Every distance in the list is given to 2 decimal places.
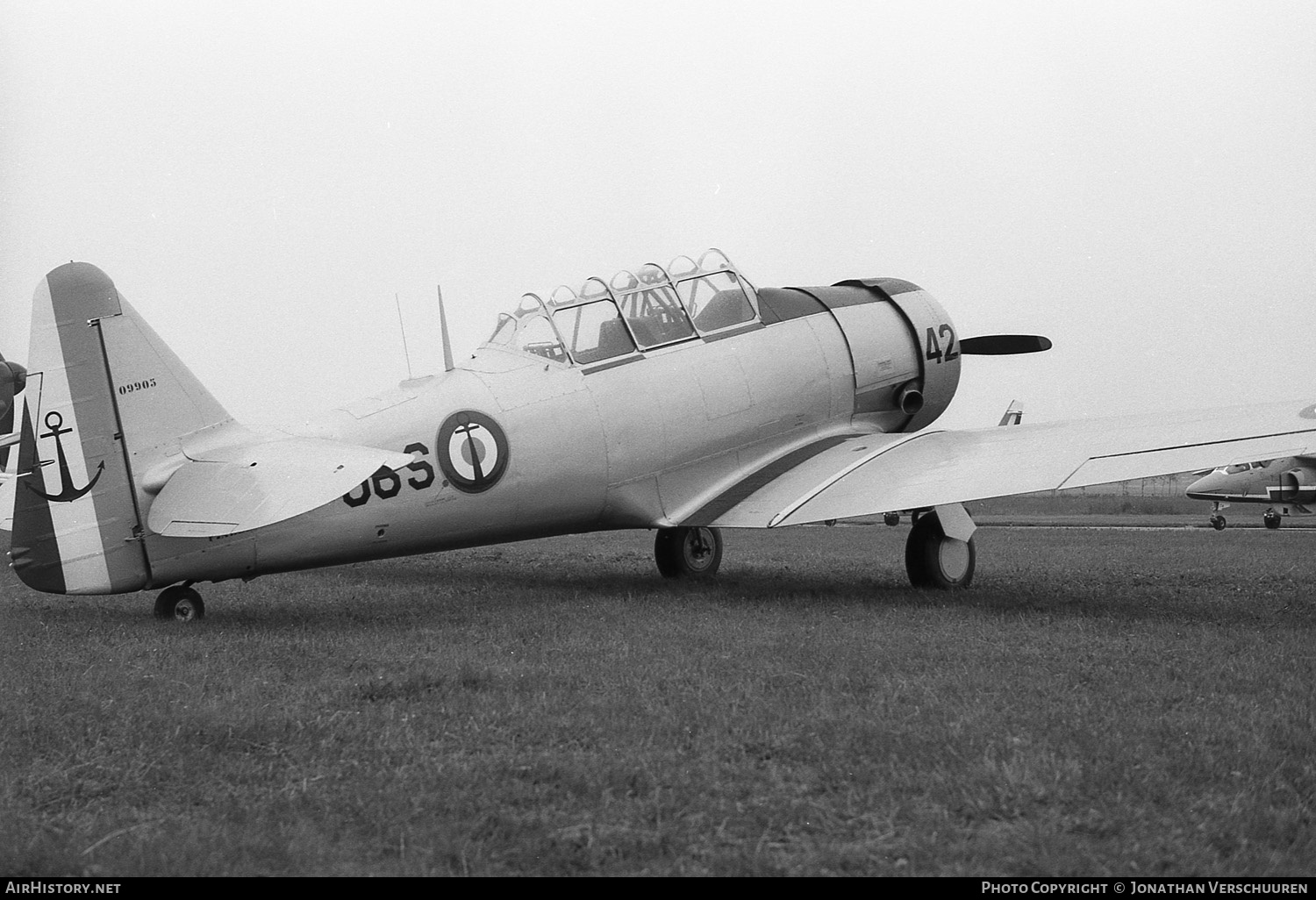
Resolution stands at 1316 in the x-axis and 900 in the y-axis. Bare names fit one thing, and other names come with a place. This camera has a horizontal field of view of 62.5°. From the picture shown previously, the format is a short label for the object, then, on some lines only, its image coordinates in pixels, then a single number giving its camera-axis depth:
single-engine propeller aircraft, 6.77
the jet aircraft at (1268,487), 30.22
